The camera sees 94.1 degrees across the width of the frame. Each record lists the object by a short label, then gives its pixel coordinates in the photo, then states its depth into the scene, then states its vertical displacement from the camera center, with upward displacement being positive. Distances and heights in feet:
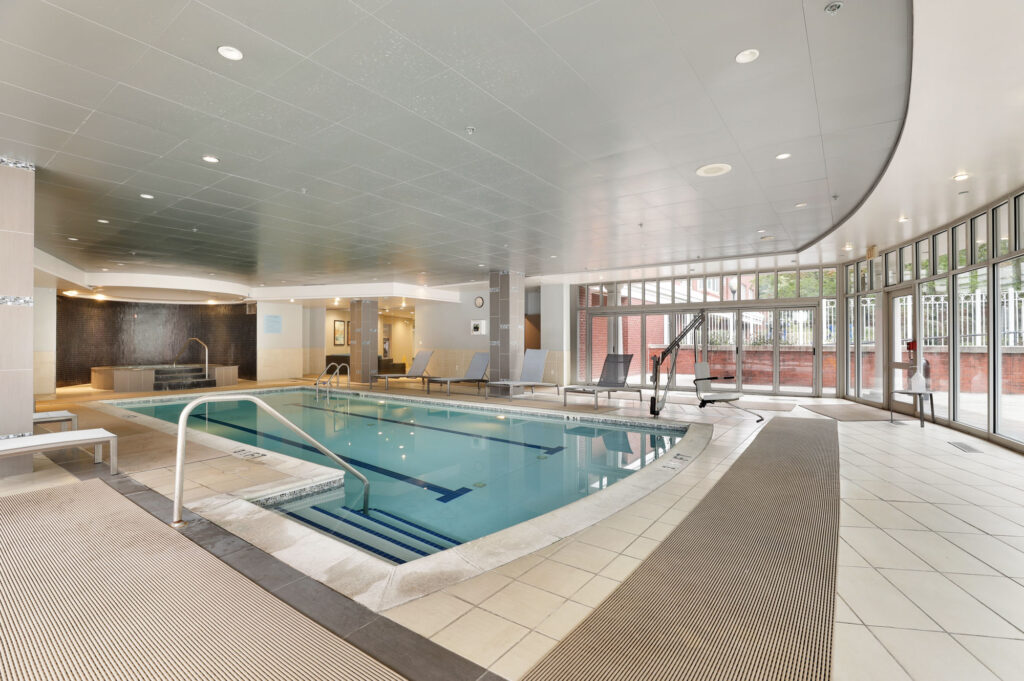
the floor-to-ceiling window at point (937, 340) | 21.71 +0.09
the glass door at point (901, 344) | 24.67 -0.11
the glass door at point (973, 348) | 18.85 -0.27
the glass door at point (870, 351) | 28.58 -0.56
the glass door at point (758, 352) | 35.65 -0.69
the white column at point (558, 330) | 42.70 +1.30
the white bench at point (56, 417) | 16.38 -2.47
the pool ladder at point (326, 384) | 41.09 -3.52
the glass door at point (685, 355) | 38.50 -0.98
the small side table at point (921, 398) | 21.26 -2.60
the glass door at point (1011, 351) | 16.92 -0.34
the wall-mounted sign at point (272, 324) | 50.83 +2.33
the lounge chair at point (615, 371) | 28.96 -1.68
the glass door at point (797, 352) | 34.19 -0.68
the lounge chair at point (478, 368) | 37.69 -1.91
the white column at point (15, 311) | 13.80 +1.06
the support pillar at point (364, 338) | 47.32 +0.73
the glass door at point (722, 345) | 37.14 -0.15
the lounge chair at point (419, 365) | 41.22 -1.79
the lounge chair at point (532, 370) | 33.58 -1.86
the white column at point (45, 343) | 37.01 +0.33
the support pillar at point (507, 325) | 36.06 +1.47
